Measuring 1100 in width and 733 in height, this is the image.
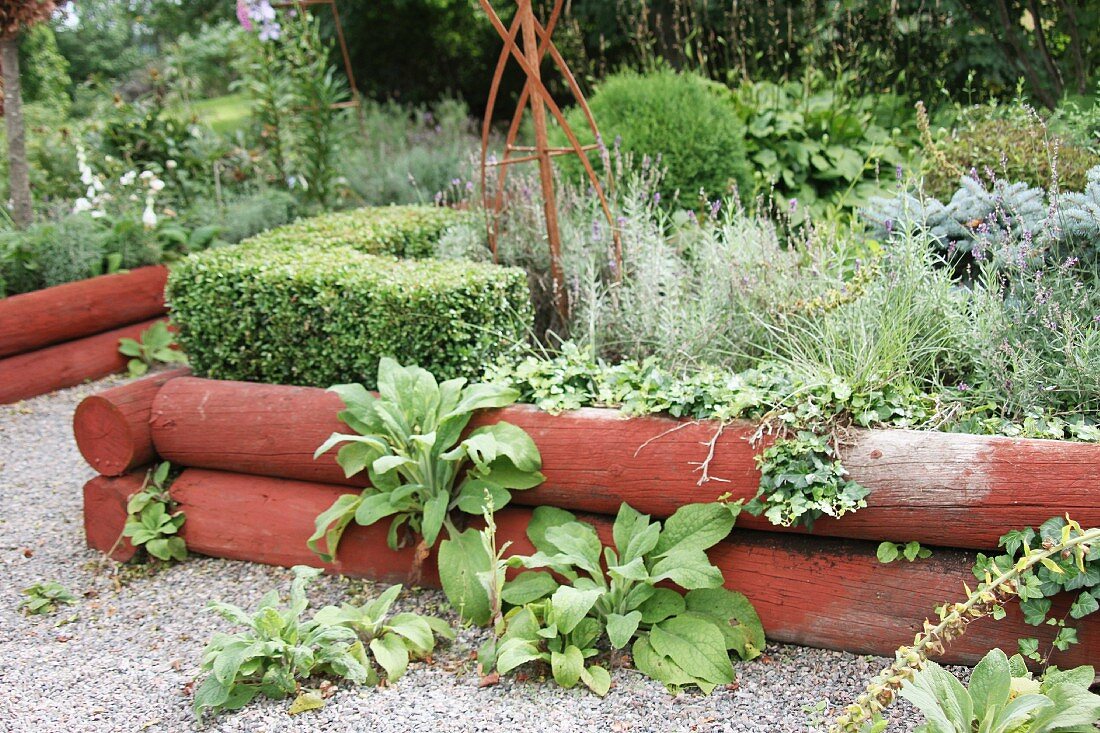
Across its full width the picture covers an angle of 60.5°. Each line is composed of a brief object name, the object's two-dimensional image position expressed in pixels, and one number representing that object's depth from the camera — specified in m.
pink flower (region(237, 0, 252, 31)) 6.29
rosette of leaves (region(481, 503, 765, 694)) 2.66
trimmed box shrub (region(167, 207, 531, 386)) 3.51
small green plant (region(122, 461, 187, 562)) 3.51
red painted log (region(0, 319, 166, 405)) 5.10
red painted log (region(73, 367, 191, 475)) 3.53
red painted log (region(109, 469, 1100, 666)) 2.63
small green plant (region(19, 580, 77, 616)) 3.26
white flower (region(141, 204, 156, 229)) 5.80
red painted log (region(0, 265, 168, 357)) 5.04
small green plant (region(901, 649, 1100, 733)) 2.10
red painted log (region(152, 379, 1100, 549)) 2.50
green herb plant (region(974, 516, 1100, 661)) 2.35
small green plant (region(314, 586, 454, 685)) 2.76
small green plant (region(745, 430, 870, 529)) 2.63
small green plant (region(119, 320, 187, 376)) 5.52
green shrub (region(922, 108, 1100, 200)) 3.68
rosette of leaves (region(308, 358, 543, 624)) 3.03
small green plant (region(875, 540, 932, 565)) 2.65
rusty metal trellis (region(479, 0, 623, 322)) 3.67
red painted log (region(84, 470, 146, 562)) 3.59
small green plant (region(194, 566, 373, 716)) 2.58
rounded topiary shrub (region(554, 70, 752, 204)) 5.17
